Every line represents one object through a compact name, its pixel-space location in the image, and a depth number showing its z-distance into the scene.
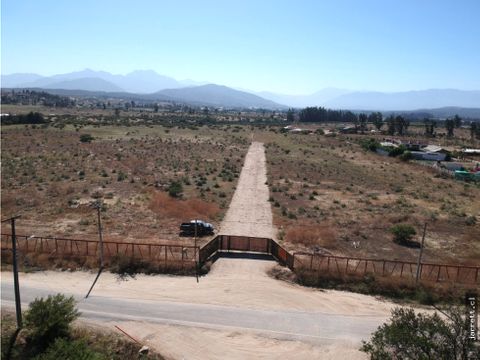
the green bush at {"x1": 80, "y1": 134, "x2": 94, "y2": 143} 83.64
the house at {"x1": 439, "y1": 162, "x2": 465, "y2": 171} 74.25
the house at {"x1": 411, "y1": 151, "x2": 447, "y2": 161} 84.94
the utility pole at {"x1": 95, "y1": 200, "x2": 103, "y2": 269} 25.64
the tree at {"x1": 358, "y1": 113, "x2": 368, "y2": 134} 153.88
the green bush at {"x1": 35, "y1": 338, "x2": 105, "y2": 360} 15.10
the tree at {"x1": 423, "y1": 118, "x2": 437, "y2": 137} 148.50
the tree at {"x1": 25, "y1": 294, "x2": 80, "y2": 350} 18.27
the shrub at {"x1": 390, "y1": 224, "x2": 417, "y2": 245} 33.16
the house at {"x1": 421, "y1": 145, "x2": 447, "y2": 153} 90.99
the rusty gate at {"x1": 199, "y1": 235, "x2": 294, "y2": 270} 29.27
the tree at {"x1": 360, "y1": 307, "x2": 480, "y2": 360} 13.80
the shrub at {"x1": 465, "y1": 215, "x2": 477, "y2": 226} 38.71
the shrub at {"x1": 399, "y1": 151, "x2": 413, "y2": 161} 81.12
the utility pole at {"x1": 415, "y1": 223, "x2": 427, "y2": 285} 24.92
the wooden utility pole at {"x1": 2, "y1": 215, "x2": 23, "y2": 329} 18.34
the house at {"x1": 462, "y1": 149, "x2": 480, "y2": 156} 95.49
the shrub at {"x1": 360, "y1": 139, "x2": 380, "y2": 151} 95.88
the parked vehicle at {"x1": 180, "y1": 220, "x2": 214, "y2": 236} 32.50
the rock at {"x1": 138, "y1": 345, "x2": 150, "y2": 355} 17.95
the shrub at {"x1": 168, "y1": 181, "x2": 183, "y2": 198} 43.62
